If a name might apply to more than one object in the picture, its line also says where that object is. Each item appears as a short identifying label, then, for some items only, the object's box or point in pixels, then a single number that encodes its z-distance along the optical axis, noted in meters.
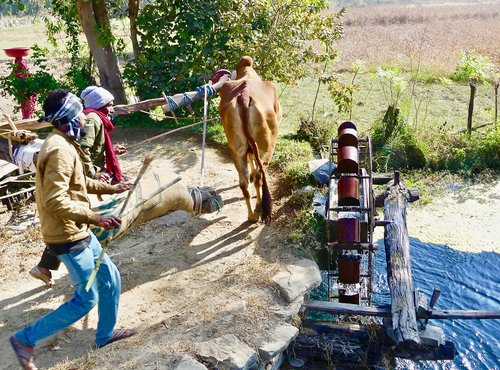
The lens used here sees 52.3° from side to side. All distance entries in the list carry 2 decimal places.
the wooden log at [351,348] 4.67
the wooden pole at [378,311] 4.36
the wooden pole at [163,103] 6.99
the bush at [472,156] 9.07
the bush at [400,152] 9.16
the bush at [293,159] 7.21
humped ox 5.79
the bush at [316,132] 9.31
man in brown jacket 3.40
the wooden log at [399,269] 4.30
